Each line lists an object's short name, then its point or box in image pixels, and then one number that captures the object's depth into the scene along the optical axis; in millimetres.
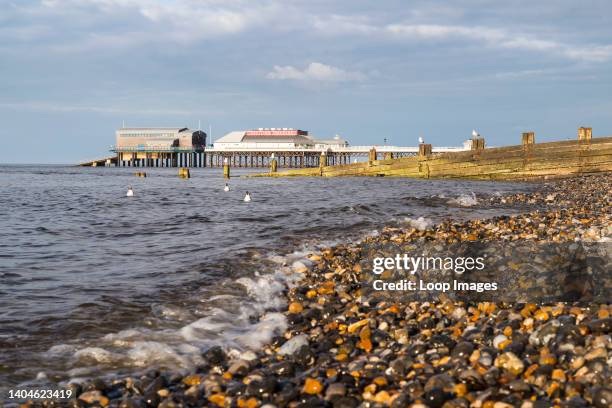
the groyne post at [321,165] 37288
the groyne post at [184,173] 49141
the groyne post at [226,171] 43131
